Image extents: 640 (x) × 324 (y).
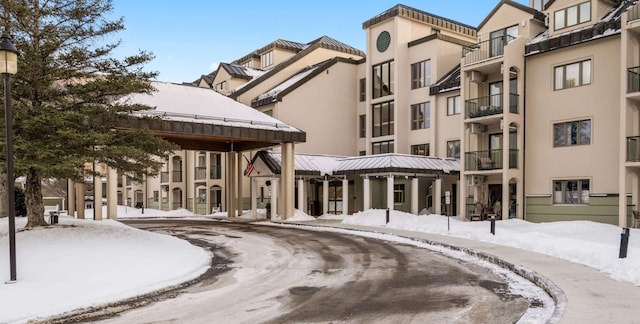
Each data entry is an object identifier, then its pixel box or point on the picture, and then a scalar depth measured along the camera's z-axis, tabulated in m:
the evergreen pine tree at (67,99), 13.21
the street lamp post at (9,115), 9.95
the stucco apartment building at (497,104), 23.75
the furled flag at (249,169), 32.97
